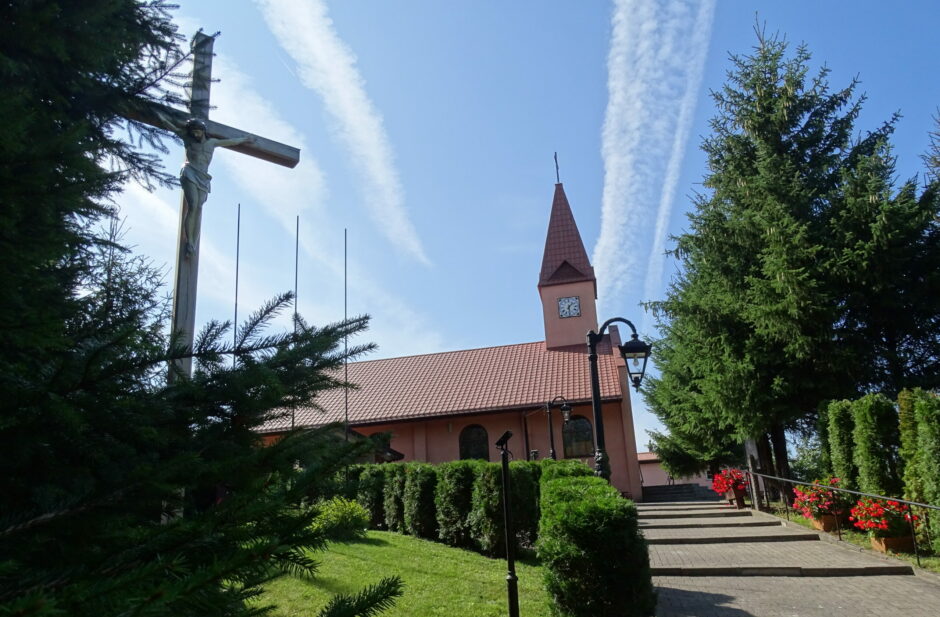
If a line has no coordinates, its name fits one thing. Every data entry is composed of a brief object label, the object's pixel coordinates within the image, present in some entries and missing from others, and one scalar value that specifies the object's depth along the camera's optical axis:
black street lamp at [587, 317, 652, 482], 9.12
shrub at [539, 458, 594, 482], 10.10
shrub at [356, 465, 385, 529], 13.91
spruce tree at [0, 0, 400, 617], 1.46
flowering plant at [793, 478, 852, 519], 11.70
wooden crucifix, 3.56
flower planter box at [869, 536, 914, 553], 9.69
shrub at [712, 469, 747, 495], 16.83
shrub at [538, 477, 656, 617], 5.76
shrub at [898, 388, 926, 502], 10.05
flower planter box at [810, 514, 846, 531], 11.77
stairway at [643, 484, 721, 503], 24.16
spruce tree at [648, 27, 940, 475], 13.59
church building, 24.34
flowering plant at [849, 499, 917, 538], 9.74
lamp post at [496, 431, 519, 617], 5.58
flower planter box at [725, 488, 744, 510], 16.73
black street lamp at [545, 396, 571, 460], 18.28
